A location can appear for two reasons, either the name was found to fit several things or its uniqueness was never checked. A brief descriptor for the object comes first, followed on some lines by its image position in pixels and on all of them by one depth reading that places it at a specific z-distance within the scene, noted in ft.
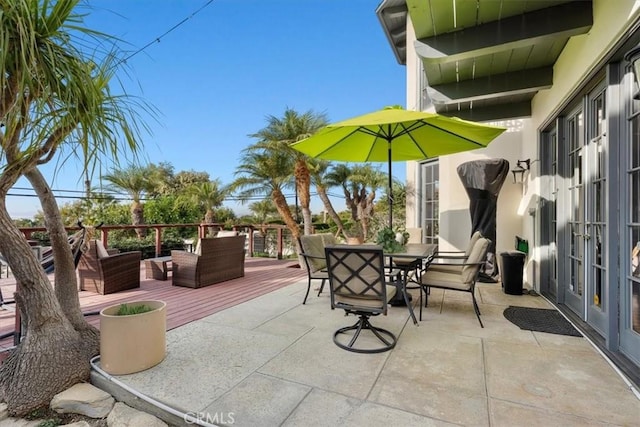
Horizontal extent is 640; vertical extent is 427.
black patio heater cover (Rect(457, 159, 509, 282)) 17.06
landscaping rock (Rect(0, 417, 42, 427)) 6.19
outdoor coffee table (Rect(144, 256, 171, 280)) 17.87
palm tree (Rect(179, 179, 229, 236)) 42.96
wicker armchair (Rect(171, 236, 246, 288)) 15.52
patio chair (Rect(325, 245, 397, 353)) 8.26
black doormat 9.95
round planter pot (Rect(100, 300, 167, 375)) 7.24
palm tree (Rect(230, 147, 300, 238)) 27.55
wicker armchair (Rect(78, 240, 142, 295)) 14.30
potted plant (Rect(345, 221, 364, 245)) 40.88
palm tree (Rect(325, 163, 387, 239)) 39.19
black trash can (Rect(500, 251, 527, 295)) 14.38
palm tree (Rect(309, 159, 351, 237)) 29.99
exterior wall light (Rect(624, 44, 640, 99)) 5.38
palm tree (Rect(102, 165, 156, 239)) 41.09
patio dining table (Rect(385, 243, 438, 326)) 10.82
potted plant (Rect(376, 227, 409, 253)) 12.17
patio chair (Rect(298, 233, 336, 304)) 12.80
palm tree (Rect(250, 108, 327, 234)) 27.09
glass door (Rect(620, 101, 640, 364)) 7.28
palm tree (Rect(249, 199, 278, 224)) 46.19
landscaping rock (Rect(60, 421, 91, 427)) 6.19
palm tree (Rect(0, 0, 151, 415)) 5.25
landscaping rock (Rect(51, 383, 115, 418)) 6.57
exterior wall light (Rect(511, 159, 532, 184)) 16.53
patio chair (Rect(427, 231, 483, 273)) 12.82
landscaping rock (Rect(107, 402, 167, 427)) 6.04
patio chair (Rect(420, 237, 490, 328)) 10.36
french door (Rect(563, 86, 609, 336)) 9.17
